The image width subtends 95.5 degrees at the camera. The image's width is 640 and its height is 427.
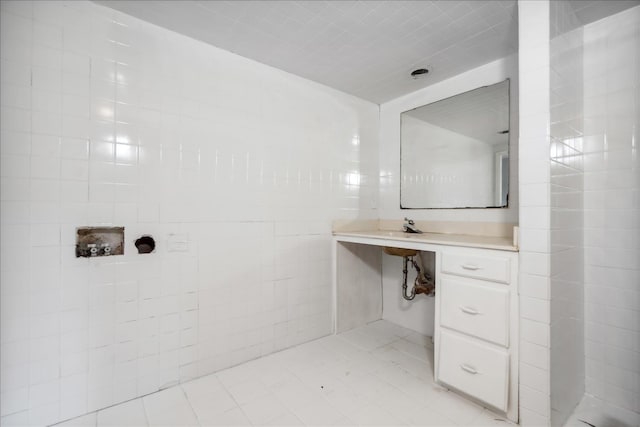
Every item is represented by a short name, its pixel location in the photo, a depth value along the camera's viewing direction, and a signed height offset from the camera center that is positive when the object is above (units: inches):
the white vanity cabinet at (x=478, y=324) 56.9 -23.3
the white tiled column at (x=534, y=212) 52.4 +0.5
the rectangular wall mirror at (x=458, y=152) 82.8 +20.2
